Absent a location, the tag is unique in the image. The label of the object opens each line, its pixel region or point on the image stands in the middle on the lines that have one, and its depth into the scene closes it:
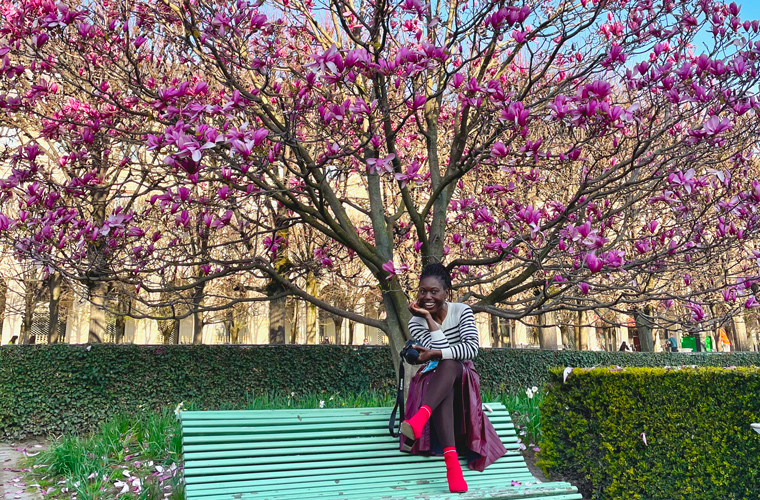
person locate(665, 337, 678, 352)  20.43
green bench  3.34
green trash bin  24.66
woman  3.63
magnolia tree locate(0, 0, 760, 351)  4.03
